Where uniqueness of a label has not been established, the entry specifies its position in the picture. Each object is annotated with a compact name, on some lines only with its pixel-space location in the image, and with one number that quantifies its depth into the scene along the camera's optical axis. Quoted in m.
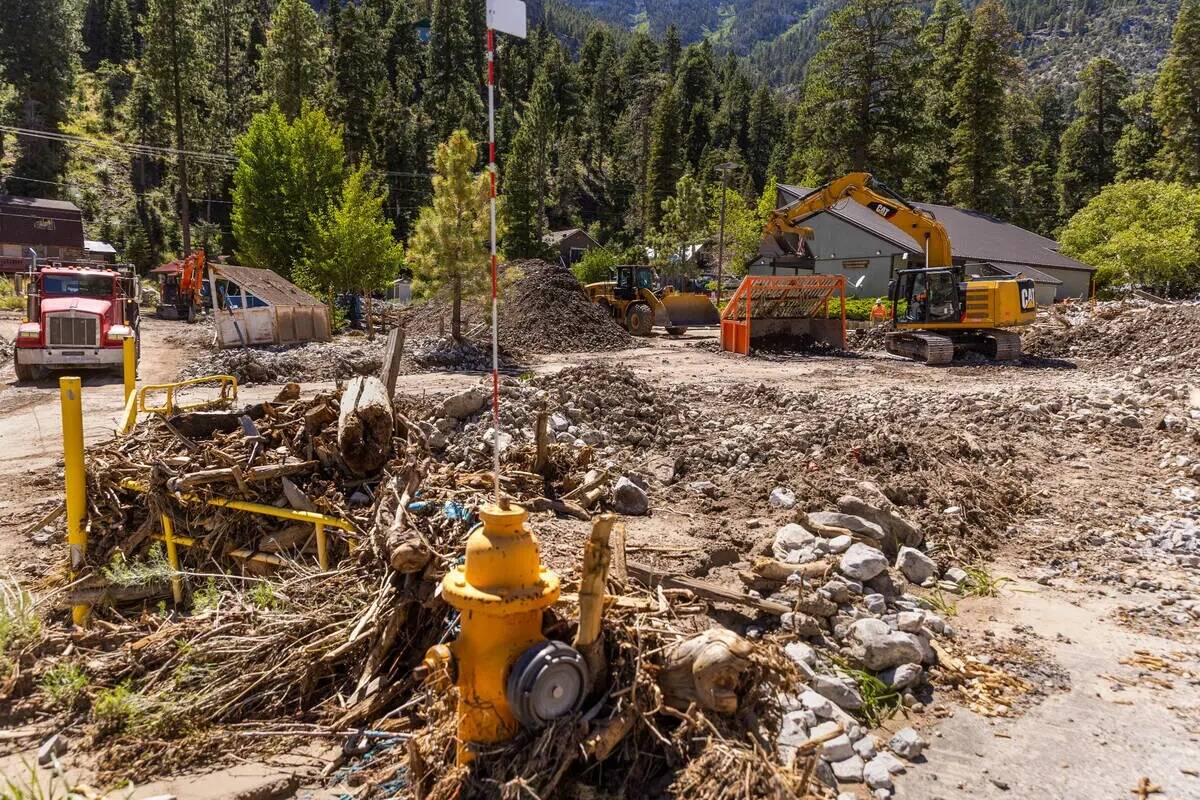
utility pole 36.44
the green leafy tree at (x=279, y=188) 35.59
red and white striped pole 3.70
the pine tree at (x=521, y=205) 51.00
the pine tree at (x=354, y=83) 50.72
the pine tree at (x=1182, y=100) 42.44
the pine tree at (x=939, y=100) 45.84
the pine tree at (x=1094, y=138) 60.03
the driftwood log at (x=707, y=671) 3.18
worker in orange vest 27.08
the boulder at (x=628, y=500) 7.04
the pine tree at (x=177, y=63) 35.56
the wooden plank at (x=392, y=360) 7.16
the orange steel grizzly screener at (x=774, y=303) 20.50
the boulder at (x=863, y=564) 5.35
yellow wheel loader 27.28
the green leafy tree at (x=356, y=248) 24.62
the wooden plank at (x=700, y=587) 4.79
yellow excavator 18.11
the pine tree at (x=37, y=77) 47.69
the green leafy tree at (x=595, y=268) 49.66
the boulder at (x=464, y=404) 8.59
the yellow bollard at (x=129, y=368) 7.38
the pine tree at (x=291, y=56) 42.62
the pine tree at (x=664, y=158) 61.44
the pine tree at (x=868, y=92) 43.16
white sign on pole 3.63
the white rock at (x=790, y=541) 5.75
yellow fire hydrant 3.16
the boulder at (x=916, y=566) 6.00
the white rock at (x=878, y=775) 3.77
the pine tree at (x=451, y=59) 71.38
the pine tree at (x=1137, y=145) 50.94
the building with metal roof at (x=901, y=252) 35.00
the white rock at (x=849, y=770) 3.81
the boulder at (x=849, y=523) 6.11
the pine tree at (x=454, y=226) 19.16
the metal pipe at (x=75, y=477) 5.65
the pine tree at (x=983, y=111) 43.88
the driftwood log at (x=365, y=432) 5.75
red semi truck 16.12
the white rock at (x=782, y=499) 7.06
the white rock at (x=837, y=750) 3.88
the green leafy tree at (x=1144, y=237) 32.16
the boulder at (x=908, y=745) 4.04
